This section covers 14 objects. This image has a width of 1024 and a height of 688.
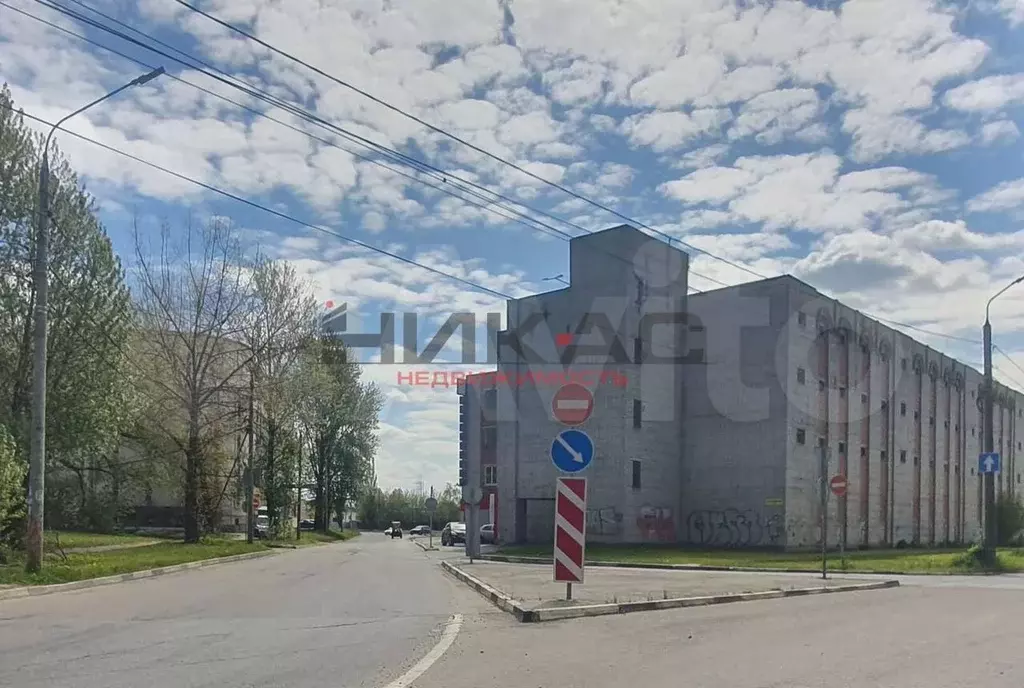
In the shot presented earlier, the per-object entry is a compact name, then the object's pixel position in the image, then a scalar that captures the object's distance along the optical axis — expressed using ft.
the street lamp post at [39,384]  62.18
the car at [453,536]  200.54
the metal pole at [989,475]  96.32
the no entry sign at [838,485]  82.58
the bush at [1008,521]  177.68
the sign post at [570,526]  46.83
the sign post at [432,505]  149.72
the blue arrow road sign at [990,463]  94.68
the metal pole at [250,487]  134.58
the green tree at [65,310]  78.23
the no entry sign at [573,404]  45.83
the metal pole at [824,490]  80.02
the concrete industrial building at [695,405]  157.17
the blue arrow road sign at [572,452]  46.98
